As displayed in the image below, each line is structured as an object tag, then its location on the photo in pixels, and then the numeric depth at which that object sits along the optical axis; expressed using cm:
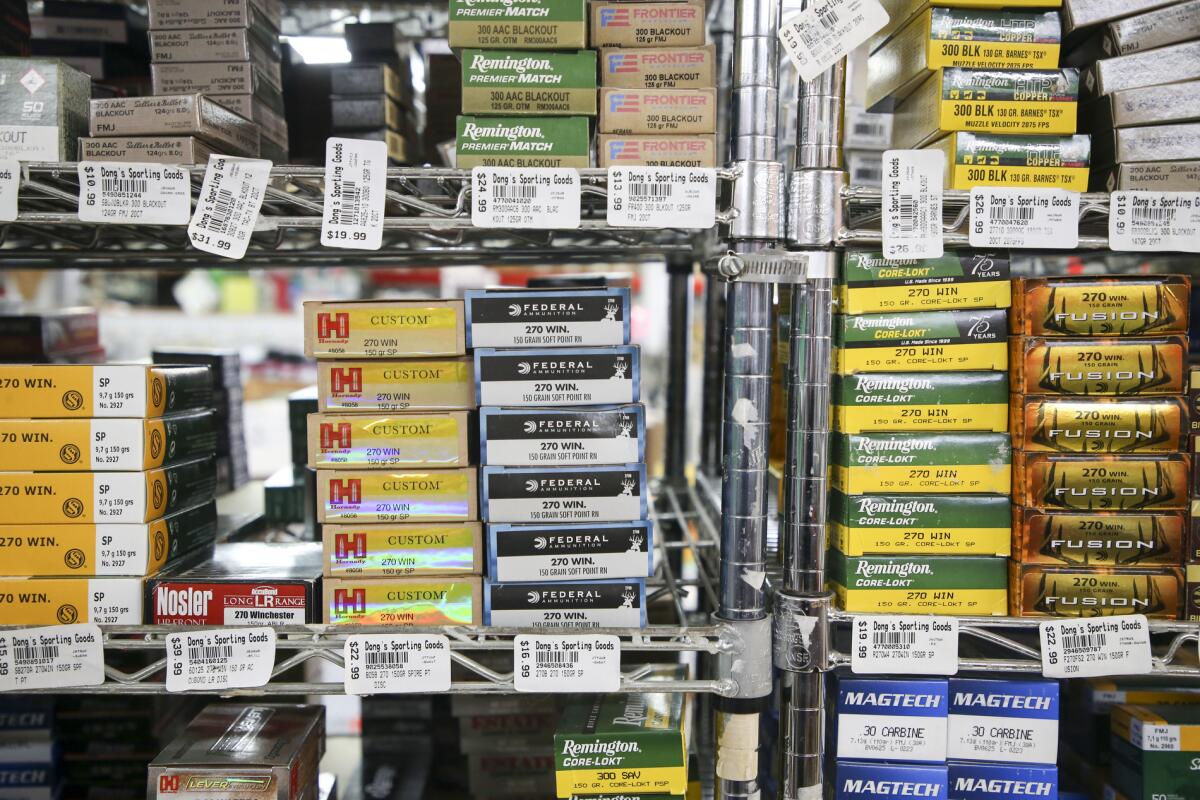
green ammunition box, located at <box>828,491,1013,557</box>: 69
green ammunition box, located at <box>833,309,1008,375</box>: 69
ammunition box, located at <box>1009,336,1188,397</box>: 69
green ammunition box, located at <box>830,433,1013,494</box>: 69
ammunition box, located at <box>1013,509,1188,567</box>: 69
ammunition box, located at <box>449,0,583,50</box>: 68
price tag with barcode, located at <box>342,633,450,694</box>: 67
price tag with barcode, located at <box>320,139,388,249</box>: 67
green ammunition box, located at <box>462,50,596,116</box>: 69
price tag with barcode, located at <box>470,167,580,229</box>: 67
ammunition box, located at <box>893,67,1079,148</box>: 69
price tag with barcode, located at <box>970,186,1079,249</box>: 68
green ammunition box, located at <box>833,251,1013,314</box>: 69
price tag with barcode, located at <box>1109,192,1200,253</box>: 68
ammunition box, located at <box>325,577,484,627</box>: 69
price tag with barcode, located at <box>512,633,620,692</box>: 67
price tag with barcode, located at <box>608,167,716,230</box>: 67
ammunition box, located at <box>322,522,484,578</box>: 69
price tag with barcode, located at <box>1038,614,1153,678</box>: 68
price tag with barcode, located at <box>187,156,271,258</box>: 67
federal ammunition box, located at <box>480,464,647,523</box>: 69
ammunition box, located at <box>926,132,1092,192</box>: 69
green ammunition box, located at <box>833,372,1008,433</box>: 70
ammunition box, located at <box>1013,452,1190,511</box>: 69
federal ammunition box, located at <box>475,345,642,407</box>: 69
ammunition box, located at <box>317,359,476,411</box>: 69
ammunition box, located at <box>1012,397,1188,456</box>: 69
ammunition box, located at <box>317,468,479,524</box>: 69
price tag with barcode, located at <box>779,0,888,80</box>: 66
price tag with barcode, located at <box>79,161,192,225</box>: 66
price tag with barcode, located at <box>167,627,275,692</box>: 67
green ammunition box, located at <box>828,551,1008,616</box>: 69
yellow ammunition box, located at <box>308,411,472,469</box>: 69
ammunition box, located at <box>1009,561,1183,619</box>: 69
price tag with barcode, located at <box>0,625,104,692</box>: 67
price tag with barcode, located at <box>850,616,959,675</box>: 68
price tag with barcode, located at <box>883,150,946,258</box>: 67
